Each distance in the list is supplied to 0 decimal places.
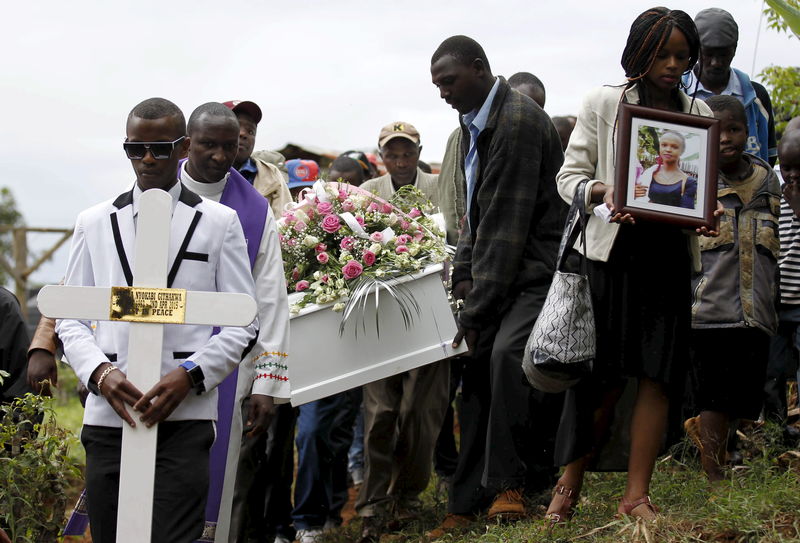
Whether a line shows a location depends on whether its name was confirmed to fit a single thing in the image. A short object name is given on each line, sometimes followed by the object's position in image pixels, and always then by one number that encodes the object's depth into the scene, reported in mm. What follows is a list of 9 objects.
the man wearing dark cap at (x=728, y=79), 7004
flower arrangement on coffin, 5980
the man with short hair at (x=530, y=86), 7805
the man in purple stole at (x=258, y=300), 4953
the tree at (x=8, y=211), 23438
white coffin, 5875
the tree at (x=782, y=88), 7602
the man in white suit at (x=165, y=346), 4152
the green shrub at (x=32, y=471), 5188
